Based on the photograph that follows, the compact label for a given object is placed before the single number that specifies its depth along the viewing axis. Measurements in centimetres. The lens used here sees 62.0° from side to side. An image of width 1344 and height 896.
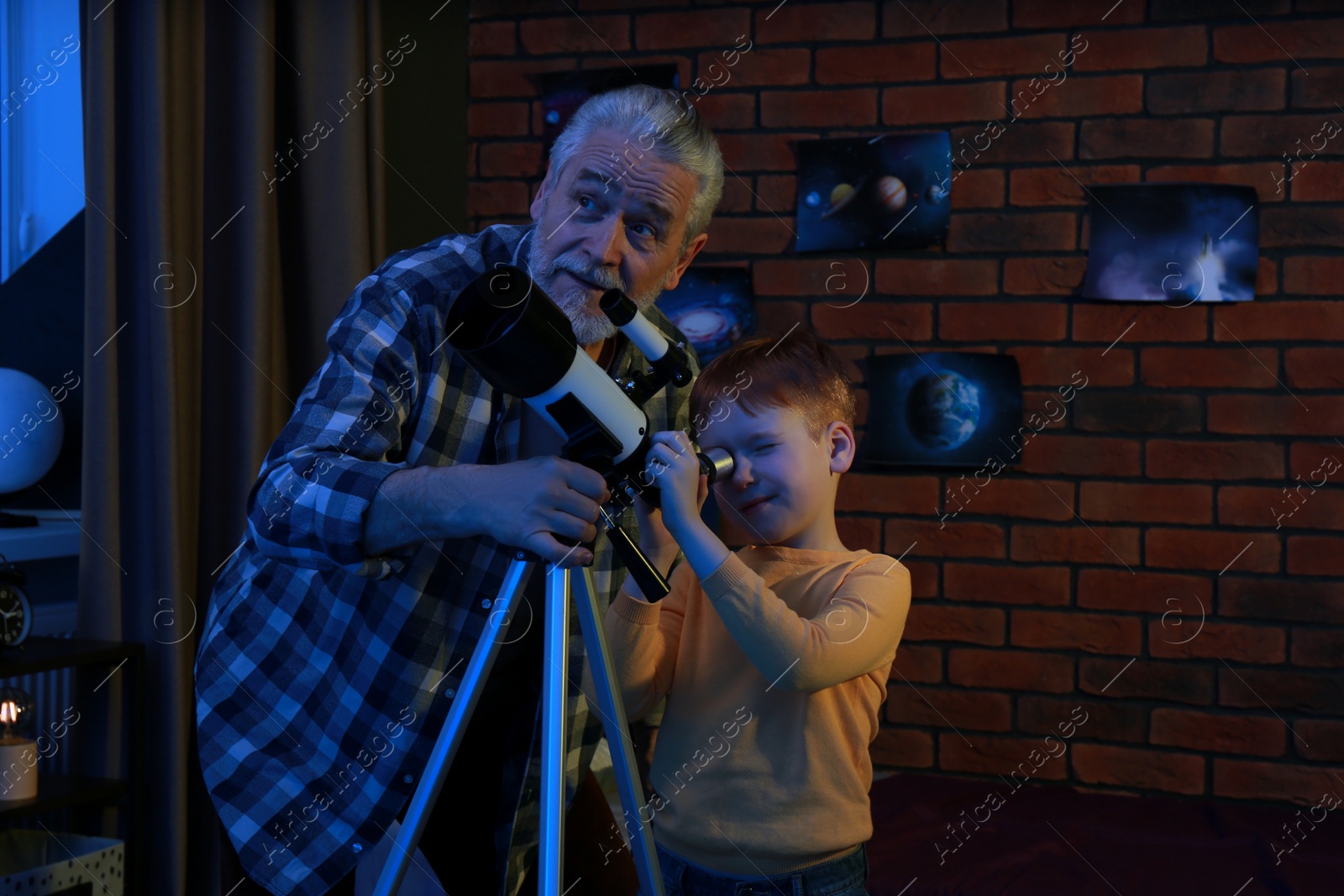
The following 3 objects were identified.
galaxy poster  238
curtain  197
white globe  197
